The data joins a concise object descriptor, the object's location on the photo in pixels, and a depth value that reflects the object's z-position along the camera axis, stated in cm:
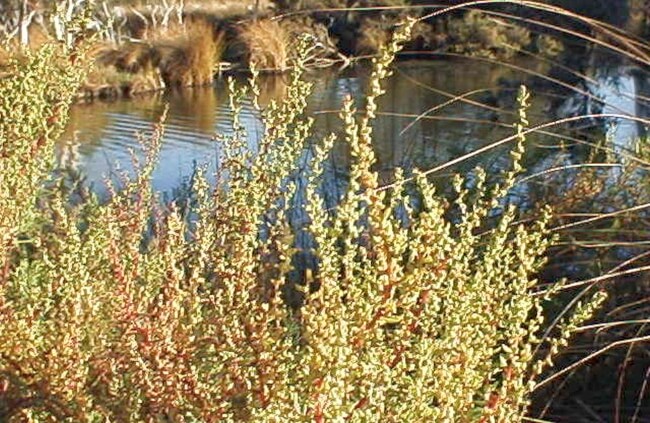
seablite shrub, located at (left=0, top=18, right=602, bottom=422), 132
